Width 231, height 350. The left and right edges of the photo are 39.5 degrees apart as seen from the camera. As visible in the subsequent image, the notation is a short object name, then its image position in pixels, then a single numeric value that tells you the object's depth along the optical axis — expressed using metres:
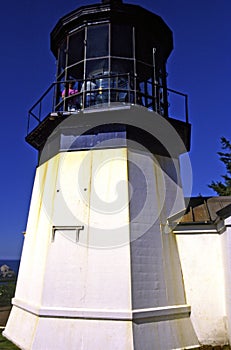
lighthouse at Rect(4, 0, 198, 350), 5.91
